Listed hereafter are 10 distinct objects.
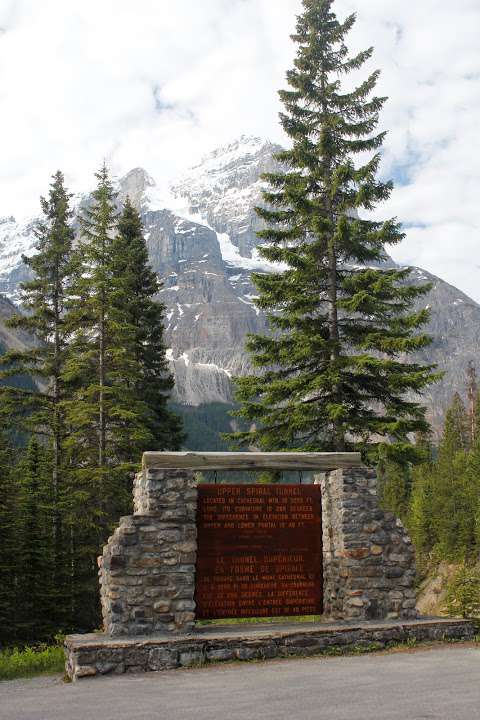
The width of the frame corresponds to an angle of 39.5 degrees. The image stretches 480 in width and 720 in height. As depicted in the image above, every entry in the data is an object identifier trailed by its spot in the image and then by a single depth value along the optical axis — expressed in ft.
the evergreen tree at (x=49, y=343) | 89.97
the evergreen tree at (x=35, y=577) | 75.10
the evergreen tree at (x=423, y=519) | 200.04
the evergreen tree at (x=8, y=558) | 72.23
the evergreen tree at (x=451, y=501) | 176.86
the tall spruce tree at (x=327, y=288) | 60.03
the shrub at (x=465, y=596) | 39.63
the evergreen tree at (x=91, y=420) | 80.02
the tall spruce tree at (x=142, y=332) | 86.43
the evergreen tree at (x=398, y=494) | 243.81
